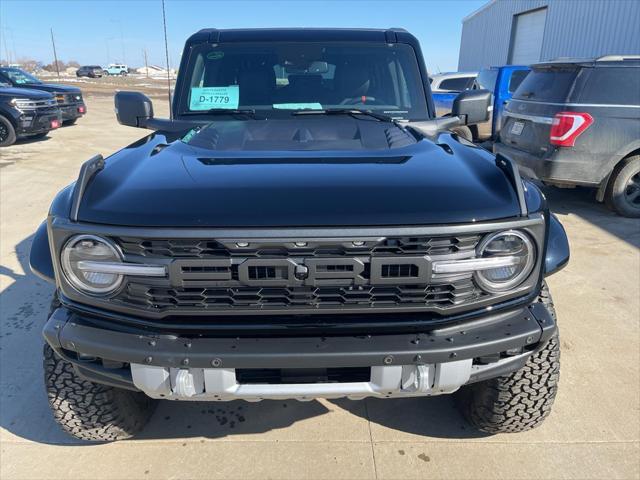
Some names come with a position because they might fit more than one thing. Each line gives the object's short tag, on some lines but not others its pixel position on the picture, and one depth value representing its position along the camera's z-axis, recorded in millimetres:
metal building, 13078
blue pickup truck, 9875
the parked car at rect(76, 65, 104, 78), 62531
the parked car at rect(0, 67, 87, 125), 12500
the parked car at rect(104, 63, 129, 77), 75981
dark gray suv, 5715
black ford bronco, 1740
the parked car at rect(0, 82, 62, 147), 10742
